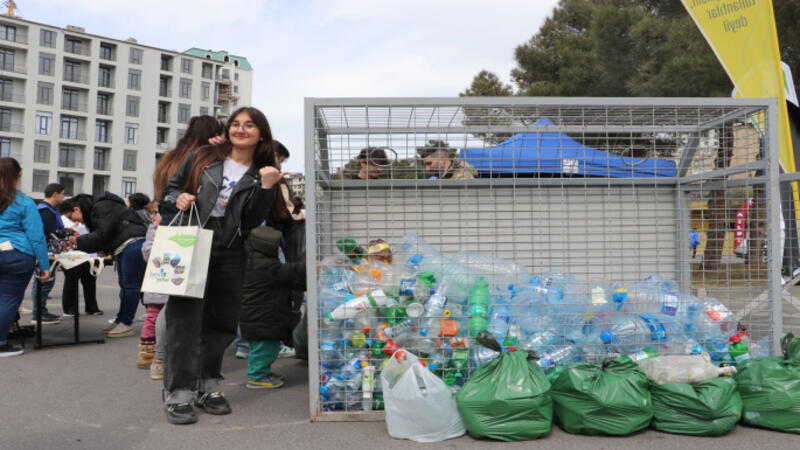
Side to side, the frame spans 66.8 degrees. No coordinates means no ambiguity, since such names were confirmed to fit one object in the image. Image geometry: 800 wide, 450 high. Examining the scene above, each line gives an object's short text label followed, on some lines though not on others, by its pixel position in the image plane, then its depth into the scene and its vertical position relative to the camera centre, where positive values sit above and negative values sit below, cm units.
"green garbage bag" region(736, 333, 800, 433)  329 -77
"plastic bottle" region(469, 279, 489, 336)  365 -35
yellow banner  620 +223
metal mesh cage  361 -3
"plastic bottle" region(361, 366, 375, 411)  357 -77
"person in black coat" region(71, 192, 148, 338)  625 +11
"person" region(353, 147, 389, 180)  384 +59
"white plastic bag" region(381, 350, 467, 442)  320 -83
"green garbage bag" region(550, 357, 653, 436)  326 -81
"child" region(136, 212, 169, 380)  498 -62
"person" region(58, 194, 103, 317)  652 -33
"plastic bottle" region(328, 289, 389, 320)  356 -32
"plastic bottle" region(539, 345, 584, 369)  369 -64
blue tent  419 +68
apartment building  5444 +1452
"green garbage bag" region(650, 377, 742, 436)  325 -84
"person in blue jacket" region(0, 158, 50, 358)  523 +5
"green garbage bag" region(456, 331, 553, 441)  319 -81
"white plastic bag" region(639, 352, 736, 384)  345 -67
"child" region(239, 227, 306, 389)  417 -29
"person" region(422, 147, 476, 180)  409 +60
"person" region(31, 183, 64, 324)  656 +36
